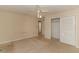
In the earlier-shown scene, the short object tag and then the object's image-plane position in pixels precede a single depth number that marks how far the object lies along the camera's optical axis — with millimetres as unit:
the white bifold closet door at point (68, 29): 1620
